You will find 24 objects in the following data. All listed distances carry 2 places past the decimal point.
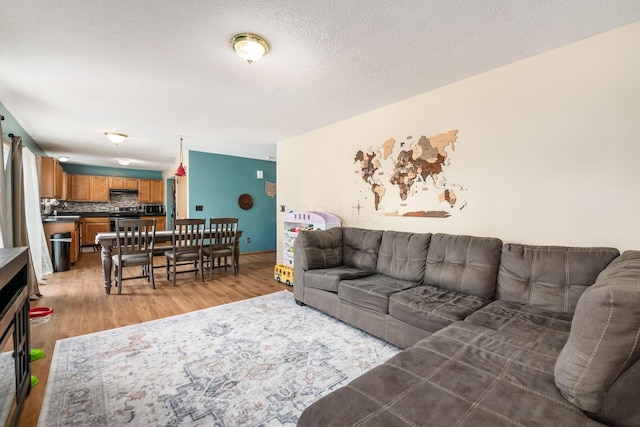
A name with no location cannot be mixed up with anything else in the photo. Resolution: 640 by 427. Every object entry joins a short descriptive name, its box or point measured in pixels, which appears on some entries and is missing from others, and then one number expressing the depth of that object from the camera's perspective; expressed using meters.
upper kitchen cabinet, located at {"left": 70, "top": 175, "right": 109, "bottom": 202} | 7.88
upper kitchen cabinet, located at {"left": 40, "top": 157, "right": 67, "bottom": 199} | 5.13
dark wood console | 1.31
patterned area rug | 1.60
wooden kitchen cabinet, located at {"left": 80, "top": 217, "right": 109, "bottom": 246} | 7.69
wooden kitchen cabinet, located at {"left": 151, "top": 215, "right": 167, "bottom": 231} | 8.55
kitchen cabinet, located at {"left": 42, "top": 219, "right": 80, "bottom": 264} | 4.96
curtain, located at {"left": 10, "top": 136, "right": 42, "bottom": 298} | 3.31
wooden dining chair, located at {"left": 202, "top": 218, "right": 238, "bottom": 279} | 4.46
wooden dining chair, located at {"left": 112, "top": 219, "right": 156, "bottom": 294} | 3.65
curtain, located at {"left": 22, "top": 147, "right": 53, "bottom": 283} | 4.16
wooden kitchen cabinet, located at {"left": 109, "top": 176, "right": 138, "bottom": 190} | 8.37
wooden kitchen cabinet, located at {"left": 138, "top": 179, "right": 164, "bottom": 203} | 8.77
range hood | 8.48
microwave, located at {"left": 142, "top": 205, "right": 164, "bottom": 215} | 8.79
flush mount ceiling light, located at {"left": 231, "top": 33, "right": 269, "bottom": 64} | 1.98
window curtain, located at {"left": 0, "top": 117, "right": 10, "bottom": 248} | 2.85
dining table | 3.69
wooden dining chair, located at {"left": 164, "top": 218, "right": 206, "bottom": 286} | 4.15
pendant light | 5.31
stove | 8.01
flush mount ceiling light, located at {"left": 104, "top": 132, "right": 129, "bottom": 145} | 4.51
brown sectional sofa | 0.92
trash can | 4.88
